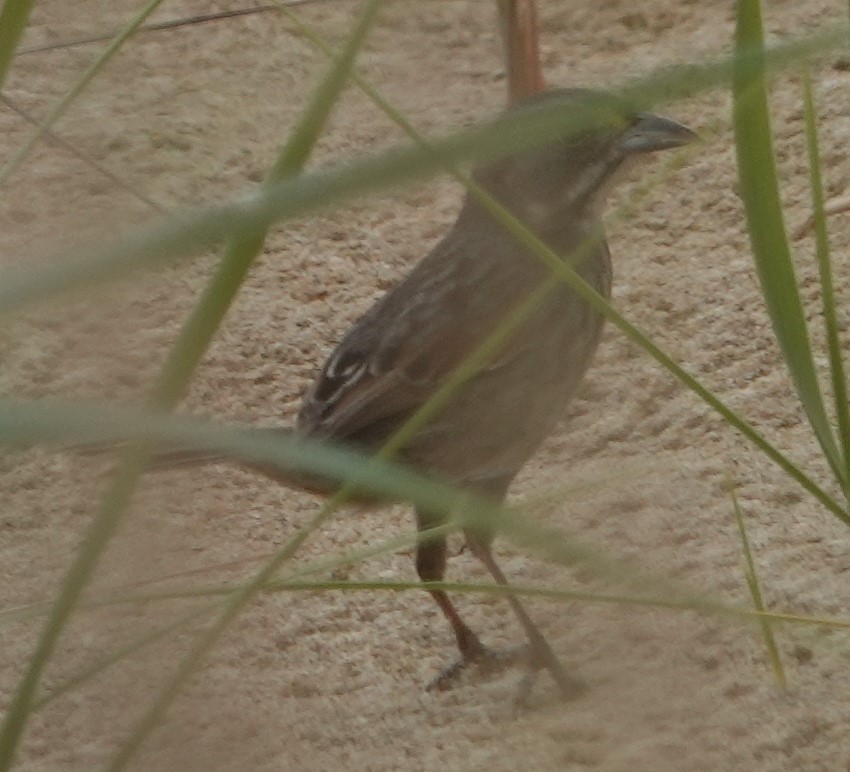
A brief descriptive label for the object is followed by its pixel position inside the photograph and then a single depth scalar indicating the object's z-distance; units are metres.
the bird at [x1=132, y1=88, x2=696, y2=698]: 7.02
